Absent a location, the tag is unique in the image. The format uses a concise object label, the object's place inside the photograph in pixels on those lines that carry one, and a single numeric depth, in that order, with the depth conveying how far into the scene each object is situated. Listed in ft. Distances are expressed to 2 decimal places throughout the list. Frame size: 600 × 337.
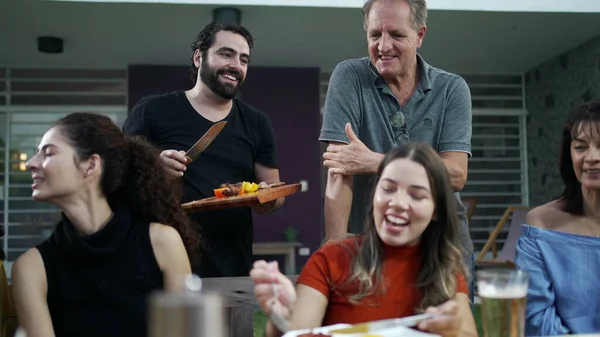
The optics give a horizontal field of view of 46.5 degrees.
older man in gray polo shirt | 6.89
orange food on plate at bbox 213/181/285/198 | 7.98
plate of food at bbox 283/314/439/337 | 3.87
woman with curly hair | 5.69
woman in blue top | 6.04
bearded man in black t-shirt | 8.66
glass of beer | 4.06
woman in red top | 5.32
